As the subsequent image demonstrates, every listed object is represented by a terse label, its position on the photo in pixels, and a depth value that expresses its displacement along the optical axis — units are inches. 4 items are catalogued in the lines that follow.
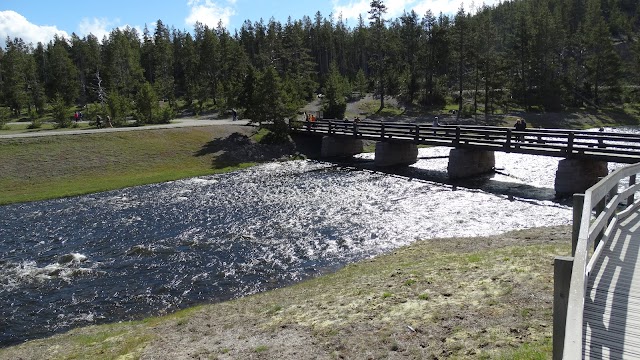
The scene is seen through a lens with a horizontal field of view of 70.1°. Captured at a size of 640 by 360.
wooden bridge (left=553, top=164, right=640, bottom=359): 196.9
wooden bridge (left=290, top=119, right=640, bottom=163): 1035.9
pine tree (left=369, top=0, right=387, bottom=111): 3415.4
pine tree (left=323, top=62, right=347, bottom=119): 2630.4
